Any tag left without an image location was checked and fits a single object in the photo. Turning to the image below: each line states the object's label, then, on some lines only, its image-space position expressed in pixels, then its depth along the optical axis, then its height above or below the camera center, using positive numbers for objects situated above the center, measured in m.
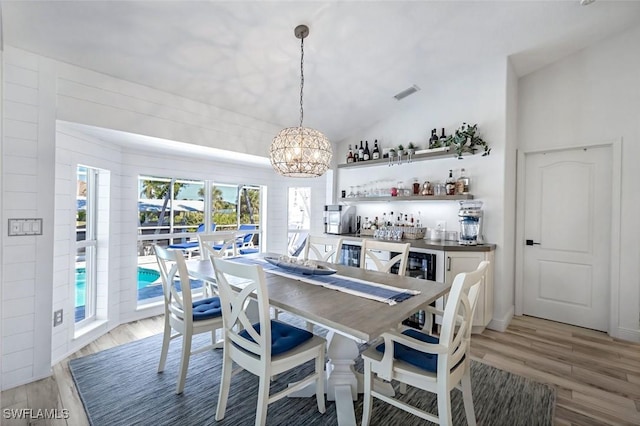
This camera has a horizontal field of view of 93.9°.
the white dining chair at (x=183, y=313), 2.10 -0.79
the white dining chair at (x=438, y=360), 1.45 -0.79
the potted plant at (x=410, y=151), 3.90 +0.83
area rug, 1.91 -1.32
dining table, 1.43 -0.51
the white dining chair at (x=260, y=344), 1.59 -0.80
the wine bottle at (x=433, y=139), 3.75 +0.96
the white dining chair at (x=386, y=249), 2.63 -0.34
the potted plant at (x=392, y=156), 4.08 +0.79
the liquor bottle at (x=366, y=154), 4.39 +0.87
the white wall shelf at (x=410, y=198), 3.53 +0.21
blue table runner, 1.80 -0.50
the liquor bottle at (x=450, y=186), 3.62 +0.35
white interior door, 3.38 -0.22
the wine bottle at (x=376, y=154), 4.29 +0.86
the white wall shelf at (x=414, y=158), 3.59 +0.74
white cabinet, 3.20 -0.57
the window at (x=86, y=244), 3.12 -0.38
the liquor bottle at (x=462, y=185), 3.55 +0.36
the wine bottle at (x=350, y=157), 4.58 +0.86
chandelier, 2.33 +0.48
